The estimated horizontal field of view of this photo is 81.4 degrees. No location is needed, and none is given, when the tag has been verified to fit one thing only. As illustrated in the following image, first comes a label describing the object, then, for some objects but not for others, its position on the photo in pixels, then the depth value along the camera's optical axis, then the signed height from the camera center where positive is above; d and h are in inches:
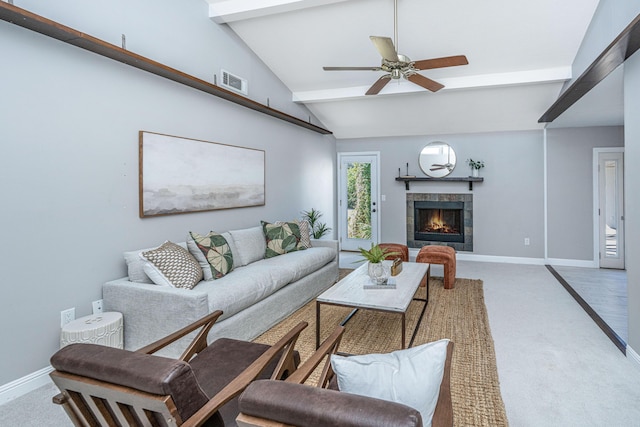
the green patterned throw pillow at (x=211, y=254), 133.0 -15.0
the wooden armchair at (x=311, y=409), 36.5 -20.2
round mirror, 269.9 +39.1
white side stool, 95.7 -31.0
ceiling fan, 116.3 +51.8
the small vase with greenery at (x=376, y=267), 130.2 -19.2
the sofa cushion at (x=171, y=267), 113.0 -16.9
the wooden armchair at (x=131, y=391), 44.9 -22.4
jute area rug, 87.7 -42.7
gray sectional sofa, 105.6 -26.5
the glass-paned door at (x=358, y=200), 295.3 +10.2
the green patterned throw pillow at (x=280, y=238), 177.0 -12.3
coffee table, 111.6 -26.6
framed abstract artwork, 132.0 +15.8
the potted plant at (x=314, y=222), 246.4 -6.1
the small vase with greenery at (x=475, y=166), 260.3 +33.0
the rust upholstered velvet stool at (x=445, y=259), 187.3 -23.8
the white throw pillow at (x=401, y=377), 46.2 -20.7
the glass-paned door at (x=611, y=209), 228.8 +2.0
